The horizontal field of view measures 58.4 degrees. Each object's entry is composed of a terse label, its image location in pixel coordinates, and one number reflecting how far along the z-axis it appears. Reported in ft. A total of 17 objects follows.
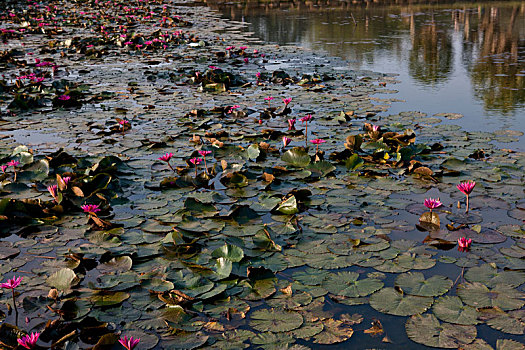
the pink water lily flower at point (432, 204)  10.59
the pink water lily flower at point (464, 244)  9.58
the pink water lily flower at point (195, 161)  13.47
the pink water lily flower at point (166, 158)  13.19
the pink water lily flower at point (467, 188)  10.69
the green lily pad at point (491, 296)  7.90
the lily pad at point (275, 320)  7.54
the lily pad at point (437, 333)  7.11
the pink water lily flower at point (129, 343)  6.59
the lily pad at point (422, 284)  8.31
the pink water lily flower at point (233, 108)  20.44
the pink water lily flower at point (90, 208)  10.90
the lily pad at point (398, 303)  7.87
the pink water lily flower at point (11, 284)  7.73
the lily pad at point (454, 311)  7.57
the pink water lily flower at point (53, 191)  11.70
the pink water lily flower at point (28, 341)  6.78
